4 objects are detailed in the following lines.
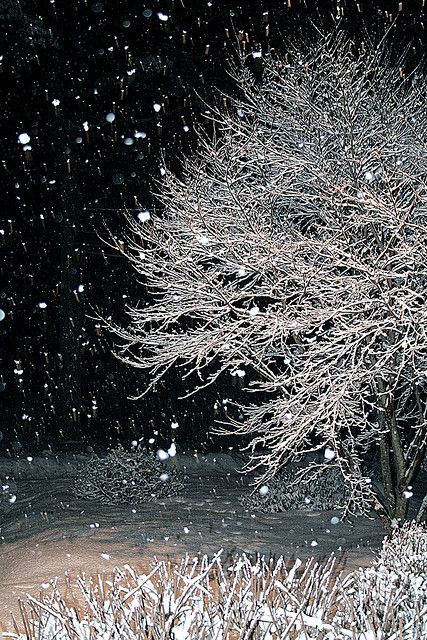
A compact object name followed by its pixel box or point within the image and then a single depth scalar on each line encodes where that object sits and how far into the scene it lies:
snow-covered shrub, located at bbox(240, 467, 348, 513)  10.88
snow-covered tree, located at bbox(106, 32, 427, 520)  6.84
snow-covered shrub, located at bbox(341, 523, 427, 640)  3.89
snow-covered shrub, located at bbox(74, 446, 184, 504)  10.74
